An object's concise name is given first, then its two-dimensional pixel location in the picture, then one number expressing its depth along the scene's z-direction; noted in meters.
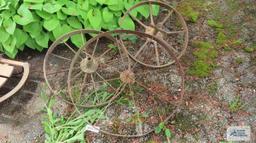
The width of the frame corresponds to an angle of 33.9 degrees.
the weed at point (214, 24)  3.85
